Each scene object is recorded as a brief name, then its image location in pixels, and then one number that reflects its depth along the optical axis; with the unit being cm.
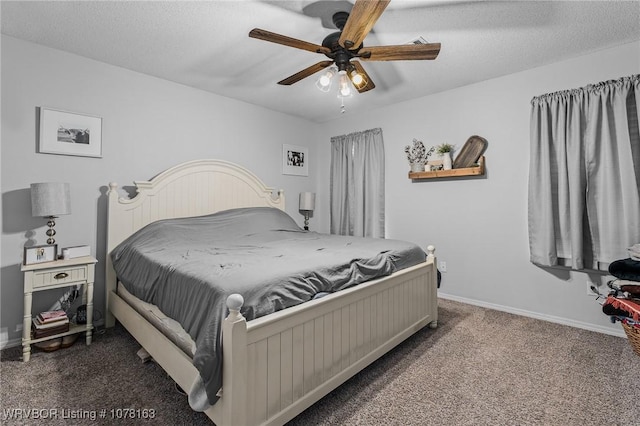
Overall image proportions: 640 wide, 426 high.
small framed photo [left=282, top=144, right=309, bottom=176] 427
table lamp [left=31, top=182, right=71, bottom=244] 217
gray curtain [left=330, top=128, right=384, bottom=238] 397
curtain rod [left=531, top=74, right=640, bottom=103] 234
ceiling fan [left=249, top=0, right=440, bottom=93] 161
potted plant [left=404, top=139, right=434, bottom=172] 353
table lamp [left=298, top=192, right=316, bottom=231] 428
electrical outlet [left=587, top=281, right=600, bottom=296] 251
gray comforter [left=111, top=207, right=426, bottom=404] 134
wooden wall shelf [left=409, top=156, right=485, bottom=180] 306
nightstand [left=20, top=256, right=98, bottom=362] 204
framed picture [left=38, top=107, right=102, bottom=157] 242
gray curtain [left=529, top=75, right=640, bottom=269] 234
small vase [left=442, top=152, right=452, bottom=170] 327
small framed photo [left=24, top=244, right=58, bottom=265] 213
